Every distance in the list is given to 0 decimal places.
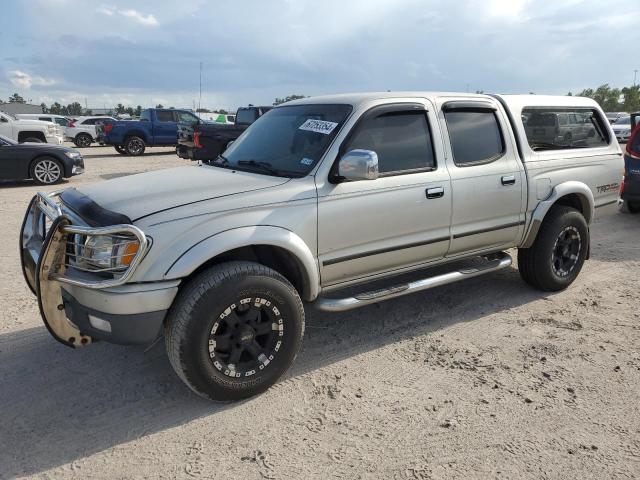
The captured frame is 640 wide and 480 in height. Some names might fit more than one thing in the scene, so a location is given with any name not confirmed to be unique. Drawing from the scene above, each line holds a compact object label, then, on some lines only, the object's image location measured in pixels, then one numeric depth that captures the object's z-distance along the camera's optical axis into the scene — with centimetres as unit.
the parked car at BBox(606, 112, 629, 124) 3662
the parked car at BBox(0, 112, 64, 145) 1602
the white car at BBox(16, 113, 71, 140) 2786
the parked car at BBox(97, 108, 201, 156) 1959
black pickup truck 1418
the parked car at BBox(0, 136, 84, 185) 1130
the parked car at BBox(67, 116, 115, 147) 2725
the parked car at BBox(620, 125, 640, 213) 807
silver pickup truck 293
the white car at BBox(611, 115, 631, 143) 2505
